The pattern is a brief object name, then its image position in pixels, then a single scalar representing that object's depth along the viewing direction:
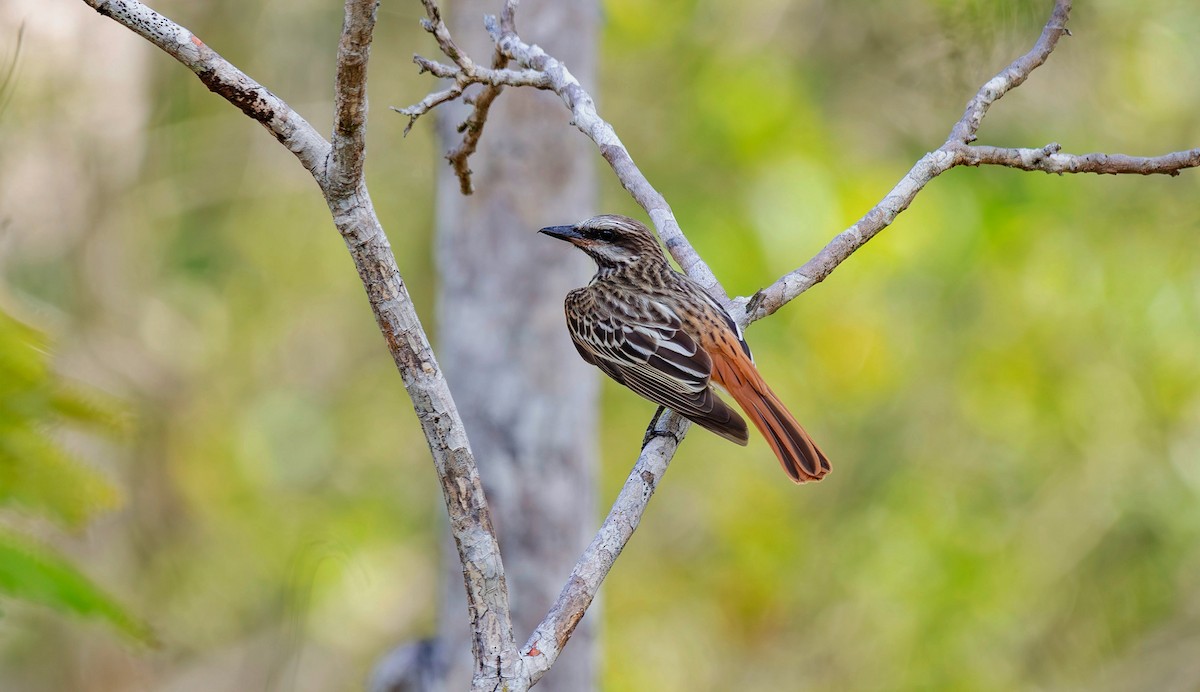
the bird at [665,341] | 7.49
